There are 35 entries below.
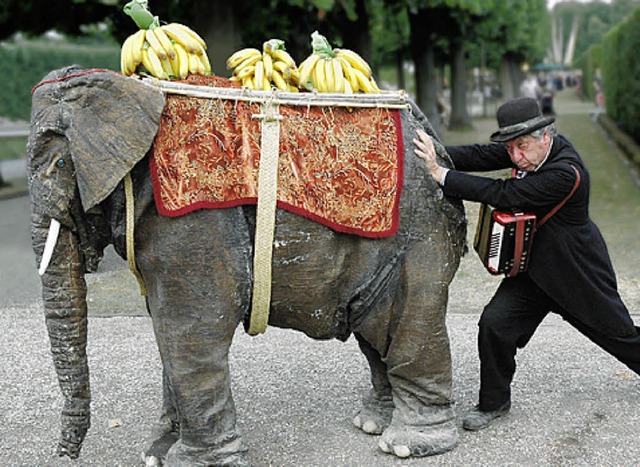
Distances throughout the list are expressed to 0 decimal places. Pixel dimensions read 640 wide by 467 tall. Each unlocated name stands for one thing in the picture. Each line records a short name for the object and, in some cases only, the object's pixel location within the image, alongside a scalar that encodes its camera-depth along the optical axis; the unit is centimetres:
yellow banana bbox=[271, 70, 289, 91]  331
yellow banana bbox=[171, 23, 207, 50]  331
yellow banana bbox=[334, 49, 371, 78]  352
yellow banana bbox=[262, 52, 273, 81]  333
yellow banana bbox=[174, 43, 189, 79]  325
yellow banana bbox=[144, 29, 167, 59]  317
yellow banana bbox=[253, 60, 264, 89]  326
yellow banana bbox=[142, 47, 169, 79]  316
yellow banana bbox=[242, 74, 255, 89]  329
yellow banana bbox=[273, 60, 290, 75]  336
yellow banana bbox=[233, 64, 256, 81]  333
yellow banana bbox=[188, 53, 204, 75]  329
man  355
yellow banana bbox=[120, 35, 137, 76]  320
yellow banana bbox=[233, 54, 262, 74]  339
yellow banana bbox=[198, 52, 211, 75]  337
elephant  299
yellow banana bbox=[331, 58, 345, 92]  334
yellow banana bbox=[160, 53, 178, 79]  320
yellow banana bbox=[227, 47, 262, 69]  345
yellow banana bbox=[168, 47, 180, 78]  324
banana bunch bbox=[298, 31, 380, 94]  334
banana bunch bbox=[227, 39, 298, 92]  330
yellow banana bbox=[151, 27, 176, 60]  319
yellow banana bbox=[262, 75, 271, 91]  326
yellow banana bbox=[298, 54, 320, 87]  334
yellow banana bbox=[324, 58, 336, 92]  334
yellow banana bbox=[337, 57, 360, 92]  343
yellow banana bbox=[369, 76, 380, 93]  354
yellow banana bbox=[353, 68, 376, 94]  346
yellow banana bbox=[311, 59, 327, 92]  334
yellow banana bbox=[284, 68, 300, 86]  337
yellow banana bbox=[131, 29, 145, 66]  319
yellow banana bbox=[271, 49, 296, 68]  339
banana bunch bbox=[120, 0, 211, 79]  318
